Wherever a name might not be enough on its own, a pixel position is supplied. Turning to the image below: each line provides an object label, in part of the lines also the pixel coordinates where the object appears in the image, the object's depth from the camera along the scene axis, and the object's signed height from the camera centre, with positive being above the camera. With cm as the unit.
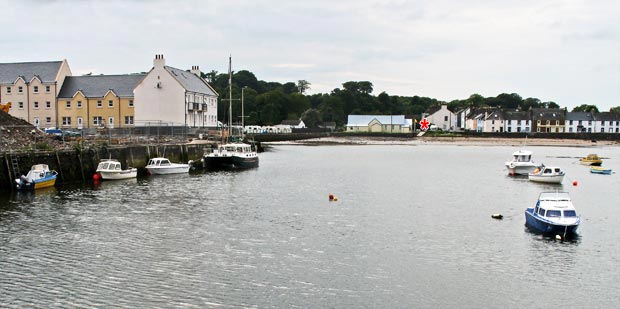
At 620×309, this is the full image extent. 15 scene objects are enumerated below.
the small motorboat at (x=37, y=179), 4097 -402
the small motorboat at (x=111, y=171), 4948 -404
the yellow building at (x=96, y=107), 9031 +276
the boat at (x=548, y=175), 5369 -460
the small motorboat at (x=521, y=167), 6203 -436
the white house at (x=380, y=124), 18812 +71
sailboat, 6431 -361
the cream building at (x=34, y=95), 8988 +458
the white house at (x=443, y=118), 19350 +288
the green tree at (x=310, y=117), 19425 +280
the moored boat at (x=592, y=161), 7412 -440
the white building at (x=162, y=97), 8925 +434
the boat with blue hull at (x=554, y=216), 2866 -461
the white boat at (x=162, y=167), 5594 -418
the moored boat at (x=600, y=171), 6425 -491
